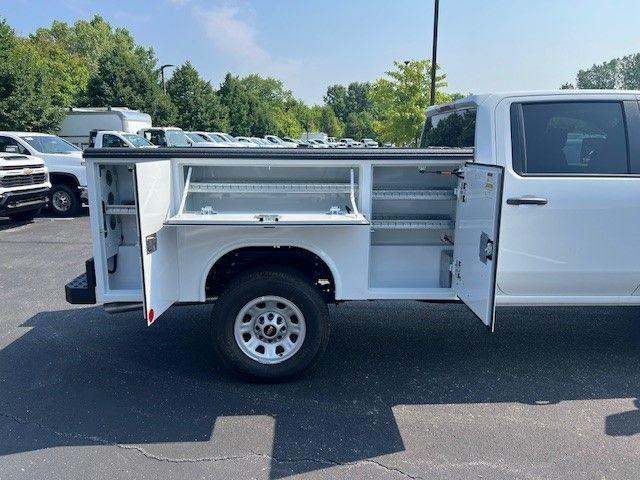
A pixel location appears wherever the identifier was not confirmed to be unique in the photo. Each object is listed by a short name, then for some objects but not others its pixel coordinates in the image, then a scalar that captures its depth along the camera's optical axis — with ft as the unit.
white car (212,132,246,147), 94.75
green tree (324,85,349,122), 399.85
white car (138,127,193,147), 63.26
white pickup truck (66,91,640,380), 11.78
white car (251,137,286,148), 111.02
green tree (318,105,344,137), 308.81
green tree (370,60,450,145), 78.07
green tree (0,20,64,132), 67.97
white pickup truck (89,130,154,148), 48.78
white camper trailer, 72.02
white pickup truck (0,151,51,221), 32.30
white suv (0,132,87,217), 39.06
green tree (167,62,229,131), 117.29
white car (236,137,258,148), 104.32
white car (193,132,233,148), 87.74
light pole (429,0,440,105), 57.88
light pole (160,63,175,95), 115.81
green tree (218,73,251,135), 143.02
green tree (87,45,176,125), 103.86
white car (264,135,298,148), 128.38
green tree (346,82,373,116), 407.85
